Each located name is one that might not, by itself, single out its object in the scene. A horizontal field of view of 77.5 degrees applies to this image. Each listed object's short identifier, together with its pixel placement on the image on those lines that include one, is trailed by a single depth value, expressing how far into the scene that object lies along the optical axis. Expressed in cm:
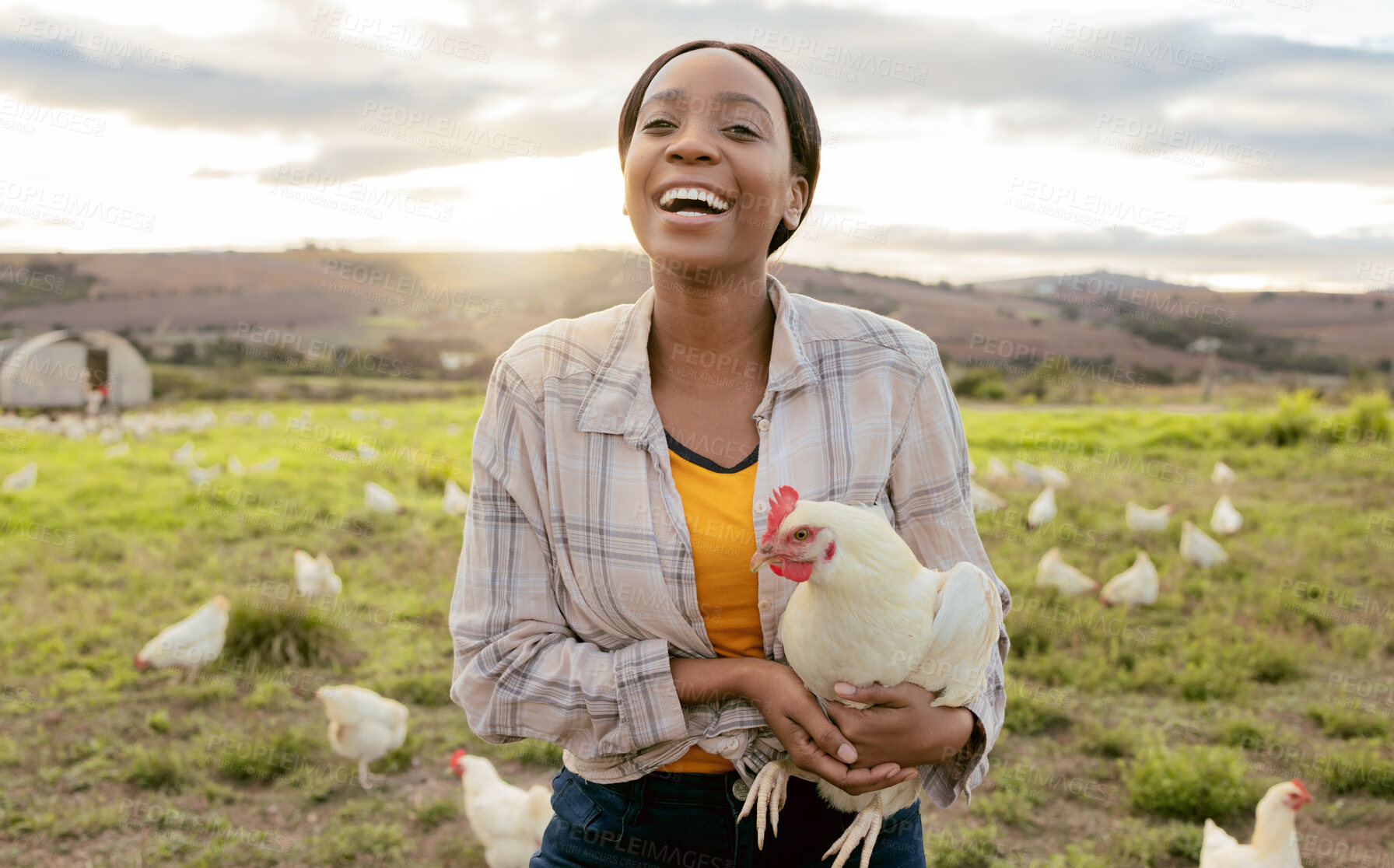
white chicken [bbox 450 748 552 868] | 391
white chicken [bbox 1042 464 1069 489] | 1088
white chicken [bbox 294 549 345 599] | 688
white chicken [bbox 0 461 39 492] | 1041
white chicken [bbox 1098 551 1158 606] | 690
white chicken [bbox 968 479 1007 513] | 953
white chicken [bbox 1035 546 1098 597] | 707
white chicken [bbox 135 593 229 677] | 574
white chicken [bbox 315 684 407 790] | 469
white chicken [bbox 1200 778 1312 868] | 359
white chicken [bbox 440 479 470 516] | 958
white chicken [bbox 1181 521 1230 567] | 790
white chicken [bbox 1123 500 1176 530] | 878
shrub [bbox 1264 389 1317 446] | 1346
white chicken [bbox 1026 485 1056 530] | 926
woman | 174
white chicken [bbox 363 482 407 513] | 959
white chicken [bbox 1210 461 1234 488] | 1120
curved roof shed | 1945
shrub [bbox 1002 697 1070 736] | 520
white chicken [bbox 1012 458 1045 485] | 1120
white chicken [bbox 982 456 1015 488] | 1140
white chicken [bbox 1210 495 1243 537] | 881
